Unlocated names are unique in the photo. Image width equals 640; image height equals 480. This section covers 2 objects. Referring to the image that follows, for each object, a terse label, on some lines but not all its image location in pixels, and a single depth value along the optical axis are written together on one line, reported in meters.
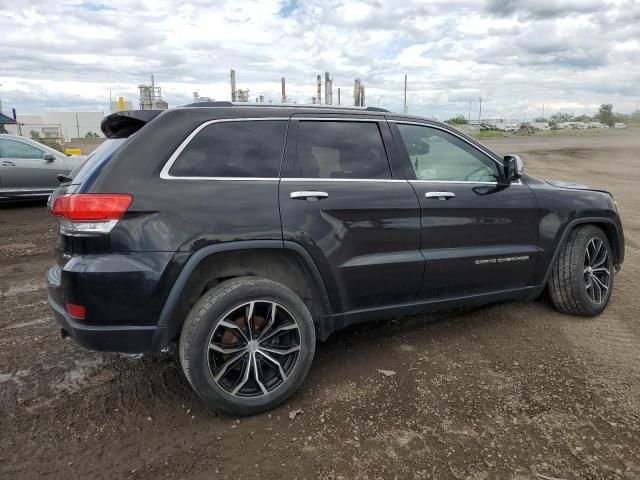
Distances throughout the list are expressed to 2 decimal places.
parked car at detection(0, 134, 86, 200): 10.27
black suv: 2.87
